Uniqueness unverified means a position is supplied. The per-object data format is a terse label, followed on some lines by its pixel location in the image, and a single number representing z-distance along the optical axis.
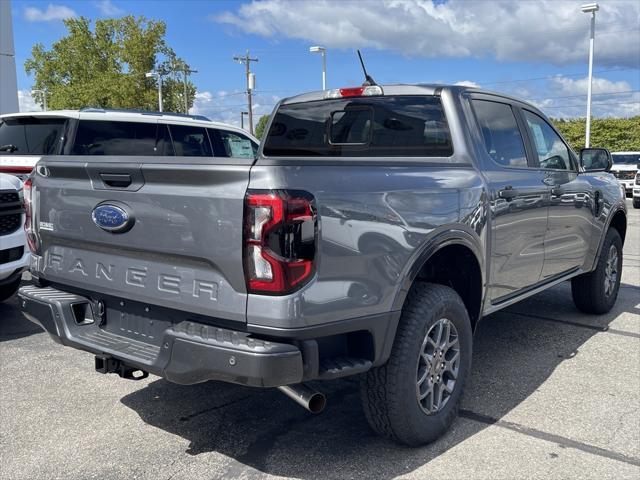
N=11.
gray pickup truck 2.48
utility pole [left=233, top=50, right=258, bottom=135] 37.56
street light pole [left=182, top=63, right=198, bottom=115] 47.07
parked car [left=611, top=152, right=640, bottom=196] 22.20
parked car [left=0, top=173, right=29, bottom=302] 5.21
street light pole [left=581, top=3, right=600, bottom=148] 25.22
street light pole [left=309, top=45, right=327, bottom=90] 29.74
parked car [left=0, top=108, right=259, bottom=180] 7.42
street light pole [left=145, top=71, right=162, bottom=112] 38.08
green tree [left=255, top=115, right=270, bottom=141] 59.38
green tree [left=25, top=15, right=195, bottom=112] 43.03
